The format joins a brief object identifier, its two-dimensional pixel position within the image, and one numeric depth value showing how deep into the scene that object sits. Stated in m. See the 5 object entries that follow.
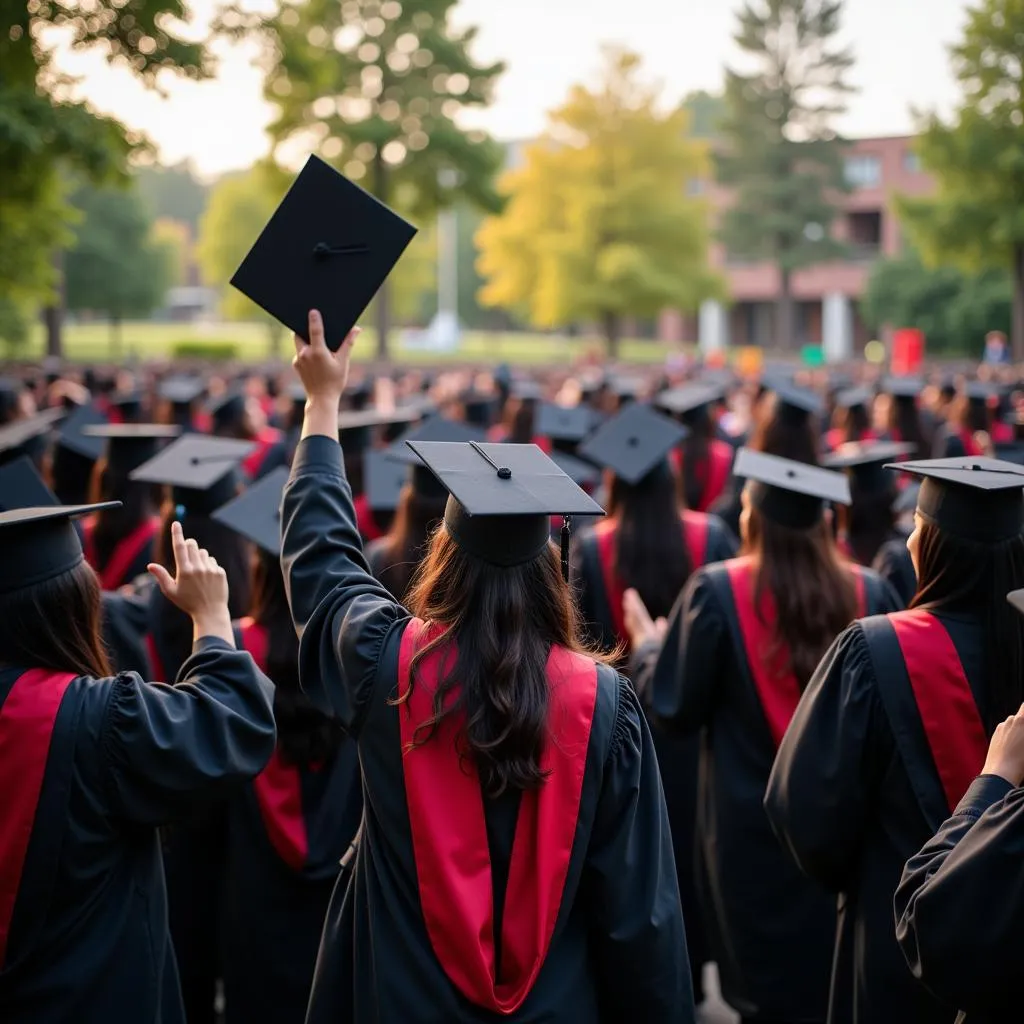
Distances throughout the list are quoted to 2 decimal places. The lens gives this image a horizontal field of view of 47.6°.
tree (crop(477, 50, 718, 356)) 36.81
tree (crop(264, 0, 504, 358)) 29.25
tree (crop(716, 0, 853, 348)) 40.47
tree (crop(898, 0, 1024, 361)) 23.81
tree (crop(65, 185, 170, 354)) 44.47
